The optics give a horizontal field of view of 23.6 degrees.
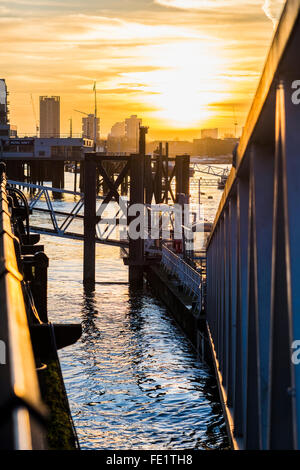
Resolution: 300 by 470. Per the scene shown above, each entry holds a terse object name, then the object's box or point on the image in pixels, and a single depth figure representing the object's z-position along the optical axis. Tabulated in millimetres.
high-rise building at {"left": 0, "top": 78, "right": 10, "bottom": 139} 133462
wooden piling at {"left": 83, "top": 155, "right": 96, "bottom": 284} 31073
